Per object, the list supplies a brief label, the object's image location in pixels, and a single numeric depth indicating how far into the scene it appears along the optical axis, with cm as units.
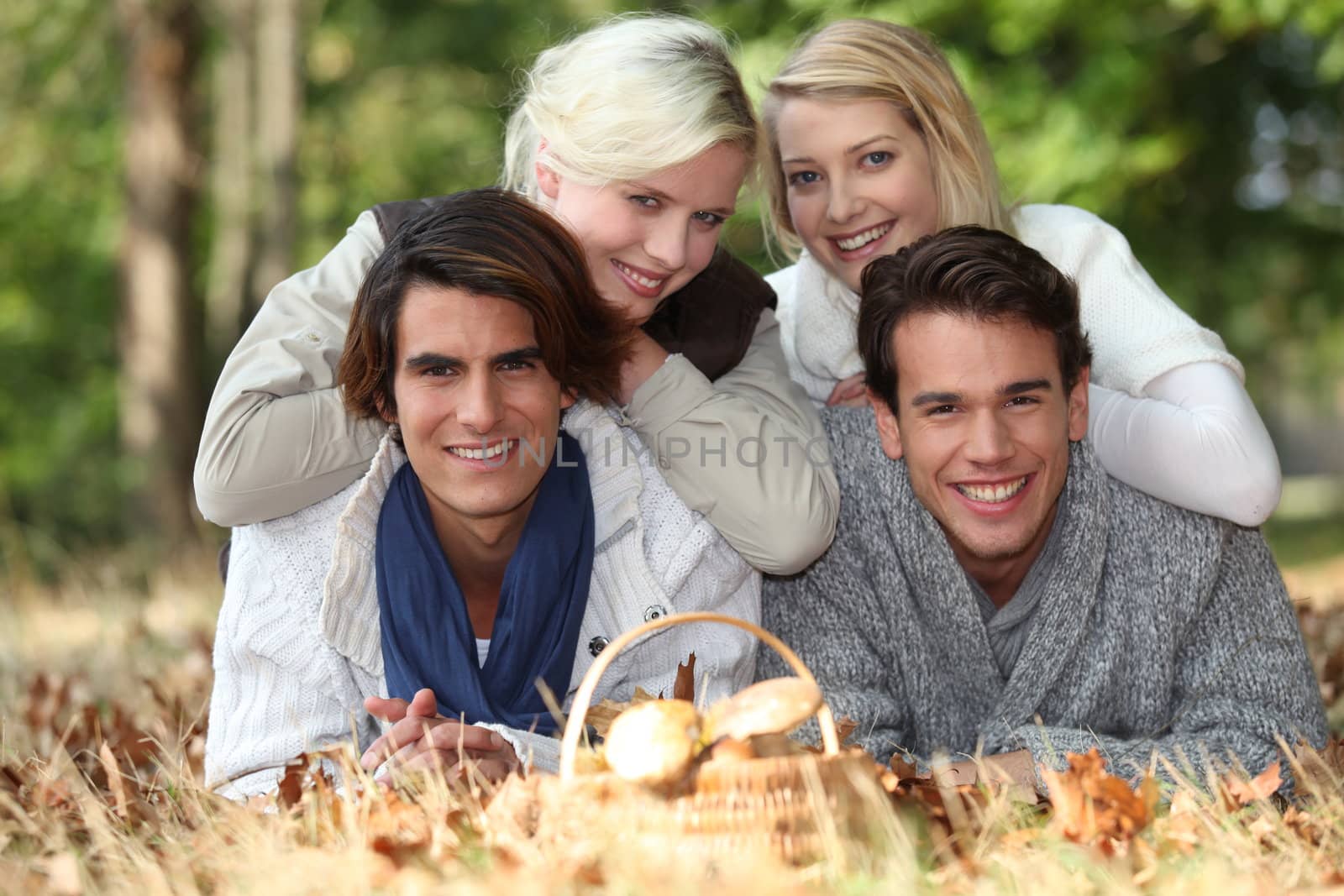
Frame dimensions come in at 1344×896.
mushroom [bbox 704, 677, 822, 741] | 227
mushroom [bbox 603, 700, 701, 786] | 219
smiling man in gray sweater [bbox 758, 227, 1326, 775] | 345
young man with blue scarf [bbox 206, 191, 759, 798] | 330
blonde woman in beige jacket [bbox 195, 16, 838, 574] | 337
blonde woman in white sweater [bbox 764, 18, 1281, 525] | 357
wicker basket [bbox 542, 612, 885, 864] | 219
